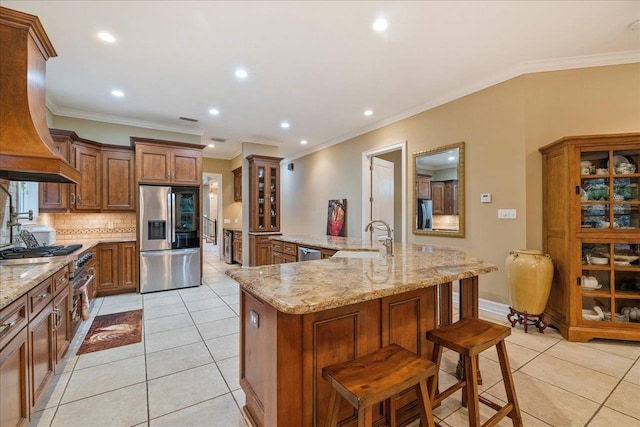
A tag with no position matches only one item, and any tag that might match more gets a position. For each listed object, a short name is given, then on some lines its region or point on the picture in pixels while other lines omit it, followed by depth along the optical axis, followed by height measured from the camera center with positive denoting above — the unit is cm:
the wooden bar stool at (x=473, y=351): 142 -76
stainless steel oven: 257 -73
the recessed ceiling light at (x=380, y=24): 236 +165
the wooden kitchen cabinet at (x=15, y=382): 129 -84
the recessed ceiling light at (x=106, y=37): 251 +164
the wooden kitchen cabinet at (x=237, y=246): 652 -77
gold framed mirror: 371 +32
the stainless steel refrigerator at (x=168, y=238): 440 -38
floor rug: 268 -126
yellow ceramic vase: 281 -68
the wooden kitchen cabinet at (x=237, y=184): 698 +79
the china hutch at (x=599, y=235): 262 -21
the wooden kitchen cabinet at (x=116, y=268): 417 -82
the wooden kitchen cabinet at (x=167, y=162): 441 +88
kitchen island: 125 -57
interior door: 526 +42
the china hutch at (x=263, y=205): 572 +20
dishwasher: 344 -51
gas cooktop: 225 -33
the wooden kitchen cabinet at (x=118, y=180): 432 +56
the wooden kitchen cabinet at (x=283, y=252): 398 -57
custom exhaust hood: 179 +75
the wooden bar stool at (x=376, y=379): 105 -68
